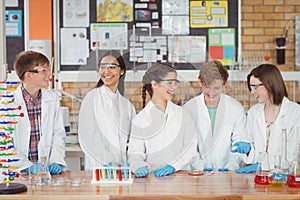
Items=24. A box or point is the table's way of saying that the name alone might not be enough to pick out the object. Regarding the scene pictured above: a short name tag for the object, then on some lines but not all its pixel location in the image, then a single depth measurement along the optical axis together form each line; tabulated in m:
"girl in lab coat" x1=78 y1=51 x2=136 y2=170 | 2.99
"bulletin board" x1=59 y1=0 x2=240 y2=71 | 5.27
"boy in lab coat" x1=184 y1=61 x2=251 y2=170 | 3.13
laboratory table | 2.40
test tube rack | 2.67
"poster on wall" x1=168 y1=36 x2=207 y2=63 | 5.30
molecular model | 2.49
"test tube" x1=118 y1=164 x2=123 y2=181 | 2.67
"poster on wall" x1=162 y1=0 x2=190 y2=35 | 5.29
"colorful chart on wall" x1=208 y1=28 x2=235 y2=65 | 5.27
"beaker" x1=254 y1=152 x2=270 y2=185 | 2.59
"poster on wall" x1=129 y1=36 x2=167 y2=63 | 4.65
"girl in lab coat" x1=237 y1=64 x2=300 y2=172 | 3.04
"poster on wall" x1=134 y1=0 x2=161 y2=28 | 5.27
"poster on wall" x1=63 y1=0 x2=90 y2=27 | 5.31
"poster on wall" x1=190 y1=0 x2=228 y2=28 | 5.27
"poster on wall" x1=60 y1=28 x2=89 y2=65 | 5.31
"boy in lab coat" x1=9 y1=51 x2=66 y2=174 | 2.96
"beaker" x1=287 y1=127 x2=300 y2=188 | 2.53
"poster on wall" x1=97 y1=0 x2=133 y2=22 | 5.27
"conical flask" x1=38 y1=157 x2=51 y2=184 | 2.64
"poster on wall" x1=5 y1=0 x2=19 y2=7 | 5.34
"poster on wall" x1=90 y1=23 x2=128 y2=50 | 5.30
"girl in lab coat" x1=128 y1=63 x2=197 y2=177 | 2.92
